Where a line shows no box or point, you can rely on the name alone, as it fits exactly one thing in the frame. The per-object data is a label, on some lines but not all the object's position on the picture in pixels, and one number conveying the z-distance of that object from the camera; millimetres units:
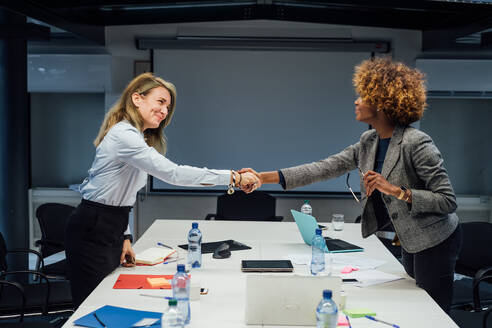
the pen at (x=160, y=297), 2164
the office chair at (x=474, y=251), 3627
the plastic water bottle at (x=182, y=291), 1824
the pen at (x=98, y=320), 1836
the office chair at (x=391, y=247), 4598
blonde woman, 2451
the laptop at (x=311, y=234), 3010
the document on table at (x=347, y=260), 2727
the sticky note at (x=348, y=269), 2583
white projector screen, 5492
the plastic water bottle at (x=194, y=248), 2697
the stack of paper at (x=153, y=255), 2705
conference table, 1951
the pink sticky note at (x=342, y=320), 1889
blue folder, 1839
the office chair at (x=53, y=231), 3795
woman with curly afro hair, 2250
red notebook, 2299
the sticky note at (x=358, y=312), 1977
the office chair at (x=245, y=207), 5020
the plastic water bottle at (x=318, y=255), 2604
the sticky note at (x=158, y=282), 2304
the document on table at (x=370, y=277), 2410
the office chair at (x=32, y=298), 3048
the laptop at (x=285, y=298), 1797
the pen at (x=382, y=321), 1888
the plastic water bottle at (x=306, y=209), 4145
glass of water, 3752
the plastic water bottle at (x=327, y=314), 1692
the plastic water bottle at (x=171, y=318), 1668
